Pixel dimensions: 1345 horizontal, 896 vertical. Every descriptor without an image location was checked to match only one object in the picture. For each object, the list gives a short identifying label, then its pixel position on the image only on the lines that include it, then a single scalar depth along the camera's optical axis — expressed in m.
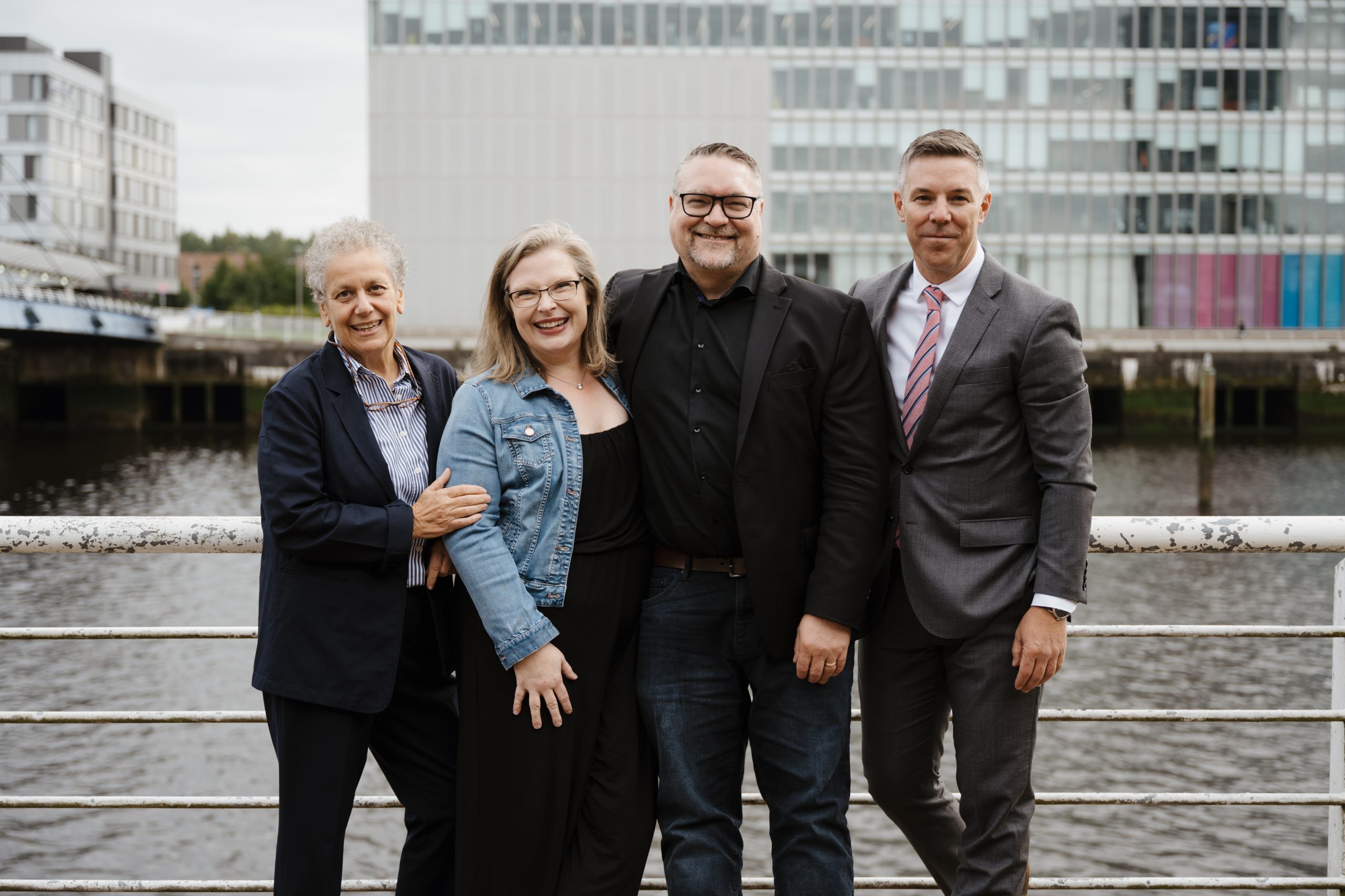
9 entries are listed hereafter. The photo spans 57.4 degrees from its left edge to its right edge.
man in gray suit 2.87
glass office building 53.41
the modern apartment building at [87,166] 74.56
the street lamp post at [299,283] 82.08
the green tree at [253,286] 91.19
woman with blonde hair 2.78
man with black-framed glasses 2.81
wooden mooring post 26.56
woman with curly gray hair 2.72
